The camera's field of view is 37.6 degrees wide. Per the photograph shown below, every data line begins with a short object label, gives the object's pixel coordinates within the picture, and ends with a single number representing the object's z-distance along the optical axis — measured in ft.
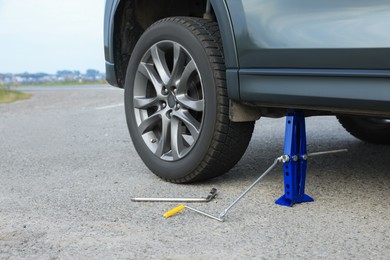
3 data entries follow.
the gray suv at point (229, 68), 7.39
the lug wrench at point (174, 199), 8.78
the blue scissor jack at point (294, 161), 8.52
